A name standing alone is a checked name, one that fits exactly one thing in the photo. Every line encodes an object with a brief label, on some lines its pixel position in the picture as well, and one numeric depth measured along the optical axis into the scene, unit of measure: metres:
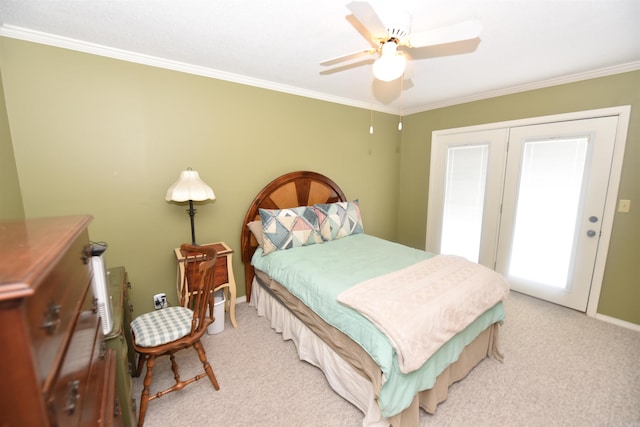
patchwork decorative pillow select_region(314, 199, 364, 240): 2.95
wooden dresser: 0.50
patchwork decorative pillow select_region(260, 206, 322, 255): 2.58
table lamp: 2.18
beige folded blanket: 1.40
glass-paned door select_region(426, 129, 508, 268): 3.25
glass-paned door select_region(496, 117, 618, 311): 2.57
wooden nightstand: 2.34
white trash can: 2.37
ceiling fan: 1.40
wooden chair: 1.54
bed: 1.42
